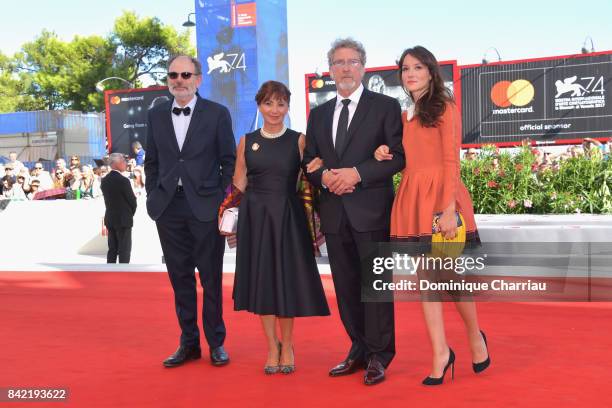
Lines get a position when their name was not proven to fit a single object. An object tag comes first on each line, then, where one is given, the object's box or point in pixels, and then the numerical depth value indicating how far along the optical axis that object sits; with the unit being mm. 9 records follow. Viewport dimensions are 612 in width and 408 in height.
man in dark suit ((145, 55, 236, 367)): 4410
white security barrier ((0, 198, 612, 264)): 12328
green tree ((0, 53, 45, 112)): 56000
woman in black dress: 4156
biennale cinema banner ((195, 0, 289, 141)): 26562
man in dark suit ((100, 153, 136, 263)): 9836
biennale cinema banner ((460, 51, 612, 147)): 25953
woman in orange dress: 3652
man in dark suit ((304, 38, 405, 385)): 3896
